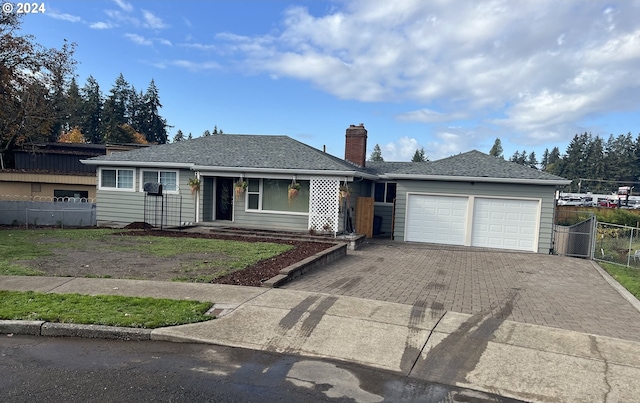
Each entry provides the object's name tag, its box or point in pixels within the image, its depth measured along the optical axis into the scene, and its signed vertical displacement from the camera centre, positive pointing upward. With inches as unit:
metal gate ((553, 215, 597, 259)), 536.4 -64.3
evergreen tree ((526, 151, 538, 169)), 5359.3 +442.7
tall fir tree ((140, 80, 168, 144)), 2960.1 +428.0
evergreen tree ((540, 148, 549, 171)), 5225.9 +432.7
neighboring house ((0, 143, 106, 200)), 1043.9 -17.4
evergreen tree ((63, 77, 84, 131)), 894.7 +144.9
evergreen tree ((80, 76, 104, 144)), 2691.9 +372.1
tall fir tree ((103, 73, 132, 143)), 2385.6 +398.1
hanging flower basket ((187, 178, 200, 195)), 612.4 -12.9
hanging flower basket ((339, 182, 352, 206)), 565.6 -12.5
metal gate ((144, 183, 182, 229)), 647.8 -57.3
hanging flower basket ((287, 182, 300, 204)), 577.0 -13.9
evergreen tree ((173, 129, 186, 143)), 3824.8 +378.7
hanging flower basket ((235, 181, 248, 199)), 605.9 -13.8
